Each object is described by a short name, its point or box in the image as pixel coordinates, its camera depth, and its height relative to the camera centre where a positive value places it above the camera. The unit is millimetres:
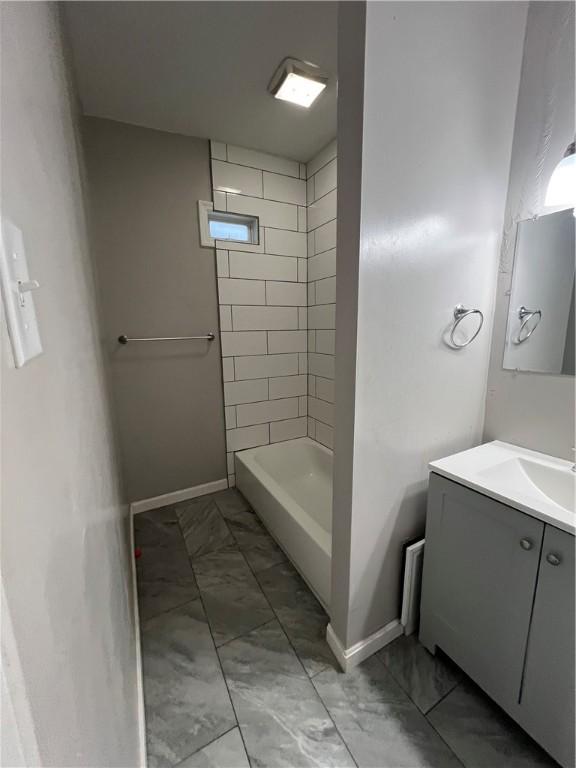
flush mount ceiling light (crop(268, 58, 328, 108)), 1422 +1144
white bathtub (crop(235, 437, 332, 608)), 1478 -1095
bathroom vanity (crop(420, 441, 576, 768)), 848 -790
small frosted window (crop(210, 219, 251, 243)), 2158 +653
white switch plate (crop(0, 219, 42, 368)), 270 +29
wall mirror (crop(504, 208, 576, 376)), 1136 +90
